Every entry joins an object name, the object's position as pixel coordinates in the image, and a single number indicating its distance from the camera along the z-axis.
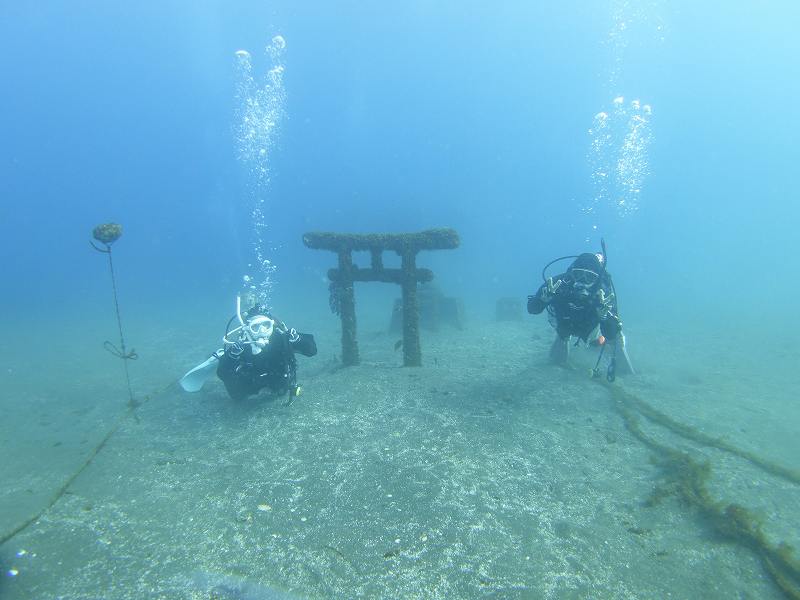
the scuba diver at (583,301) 6.39
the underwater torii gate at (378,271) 8.59
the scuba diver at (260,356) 6.39
